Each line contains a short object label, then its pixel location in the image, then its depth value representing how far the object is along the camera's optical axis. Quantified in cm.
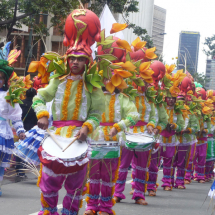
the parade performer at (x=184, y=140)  1091
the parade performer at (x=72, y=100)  475
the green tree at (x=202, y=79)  2895
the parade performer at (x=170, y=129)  967
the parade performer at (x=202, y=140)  1352
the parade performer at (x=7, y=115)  721
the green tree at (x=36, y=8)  1470
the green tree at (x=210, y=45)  3513
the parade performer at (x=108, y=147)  607
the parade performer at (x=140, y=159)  775
